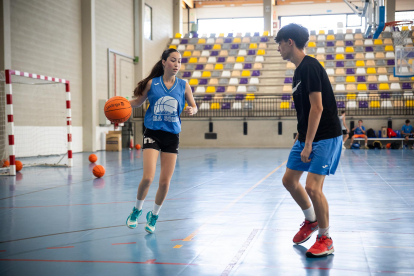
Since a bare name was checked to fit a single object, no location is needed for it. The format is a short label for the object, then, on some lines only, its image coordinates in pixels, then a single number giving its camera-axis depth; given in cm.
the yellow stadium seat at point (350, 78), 2339
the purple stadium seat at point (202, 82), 2479
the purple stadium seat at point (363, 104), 2098
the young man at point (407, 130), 1897
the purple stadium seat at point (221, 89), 2402
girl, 414
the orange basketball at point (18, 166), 1046
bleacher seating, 2262
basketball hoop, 1877
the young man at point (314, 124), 327
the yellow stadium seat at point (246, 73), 2505
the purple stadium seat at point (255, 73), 2492
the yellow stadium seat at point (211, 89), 2403
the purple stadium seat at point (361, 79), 2335
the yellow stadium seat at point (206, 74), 2536
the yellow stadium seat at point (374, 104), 2075
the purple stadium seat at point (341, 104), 2118
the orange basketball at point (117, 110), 465
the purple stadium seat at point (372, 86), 2244
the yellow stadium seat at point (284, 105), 2147
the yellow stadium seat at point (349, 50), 2579
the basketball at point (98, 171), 874
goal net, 1283
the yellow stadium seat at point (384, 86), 2224
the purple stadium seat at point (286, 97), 2199
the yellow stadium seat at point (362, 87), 2249
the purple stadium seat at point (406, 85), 2205
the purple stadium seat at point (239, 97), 2242
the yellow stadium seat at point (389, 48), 2514
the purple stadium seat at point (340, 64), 2473
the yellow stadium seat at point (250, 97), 2245
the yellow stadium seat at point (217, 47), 2789
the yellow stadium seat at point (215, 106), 2222
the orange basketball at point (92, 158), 1248
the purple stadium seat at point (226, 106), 2209
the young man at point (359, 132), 1927
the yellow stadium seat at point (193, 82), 2483
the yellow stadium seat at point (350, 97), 2166
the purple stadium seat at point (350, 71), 2405
